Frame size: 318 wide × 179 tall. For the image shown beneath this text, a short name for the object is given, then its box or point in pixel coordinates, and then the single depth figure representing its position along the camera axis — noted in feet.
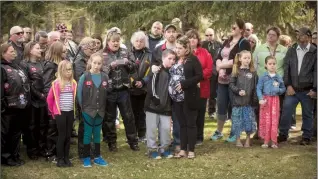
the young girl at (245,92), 25.29
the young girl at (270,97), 25.20
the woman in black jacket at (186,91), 22.76
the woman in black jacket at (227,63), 25.94
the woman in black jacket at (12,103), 20.92
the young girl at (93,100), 21.98
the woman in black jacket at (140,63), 25.26
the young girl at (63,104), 21.31
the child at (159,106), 23.18
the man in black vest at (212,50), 35.27
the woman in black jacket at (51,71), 22.59
